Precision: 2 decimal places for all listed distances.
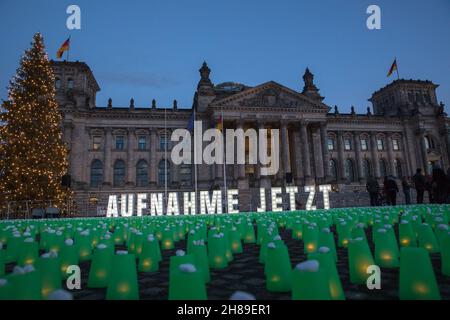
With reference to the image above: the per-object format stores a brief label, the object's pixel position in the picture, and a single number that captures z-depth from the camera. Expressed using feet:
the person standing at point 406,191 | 60.18
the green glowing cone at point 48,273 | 8.90
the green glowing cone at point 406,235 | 14.86
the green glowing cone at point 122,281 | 8.57
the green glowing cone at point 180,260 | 8.57
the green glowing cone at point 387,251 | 12.35
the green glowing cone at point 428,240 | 14.51
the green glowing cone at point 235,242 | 18.06
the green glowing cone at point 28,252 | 13.05
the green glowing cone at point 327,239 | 13.08
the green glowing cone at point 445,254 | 10.79
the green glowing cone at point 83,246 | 16.56
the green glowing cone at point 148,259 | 13.50
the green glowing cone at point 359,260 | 10.27
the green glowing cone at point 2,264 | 10.84
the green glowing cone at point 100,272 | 10.98
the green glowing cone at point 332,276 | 7.65
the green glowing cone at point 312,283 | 6.56
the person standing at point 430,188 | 60.95
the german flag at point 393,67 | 131.58
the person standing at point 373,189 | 60.44
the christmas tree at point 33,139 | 61.93
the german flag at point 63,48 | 97.00
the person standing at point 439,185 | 49.98
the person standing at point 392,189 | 55.25
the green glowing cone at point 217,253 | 13.97
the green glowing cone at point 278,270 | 9.84
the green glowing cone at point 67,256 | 12.91
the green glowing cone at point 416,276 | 7.63
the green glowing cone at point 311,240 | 14.88
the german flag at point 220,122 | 103.09
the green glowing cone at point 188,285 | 7.05
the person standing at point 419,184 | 53.16
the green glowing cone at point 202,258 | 10.81
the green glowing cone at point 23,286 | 6.60
